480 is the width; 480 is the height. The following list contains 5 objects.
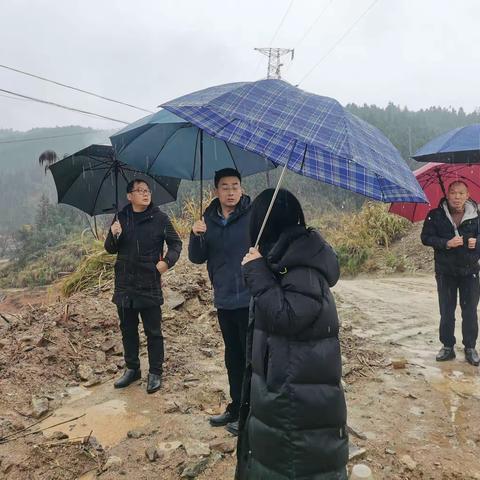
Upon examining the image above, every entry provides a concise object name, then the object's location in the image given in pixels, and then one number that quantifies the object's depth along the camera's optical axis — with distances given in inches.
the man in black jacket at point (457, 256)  160.9
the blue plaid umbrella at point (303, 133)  74.8
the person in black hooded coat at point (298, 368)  69.9
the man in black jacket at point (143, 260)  143.3
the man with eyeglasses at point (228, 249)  114.5
